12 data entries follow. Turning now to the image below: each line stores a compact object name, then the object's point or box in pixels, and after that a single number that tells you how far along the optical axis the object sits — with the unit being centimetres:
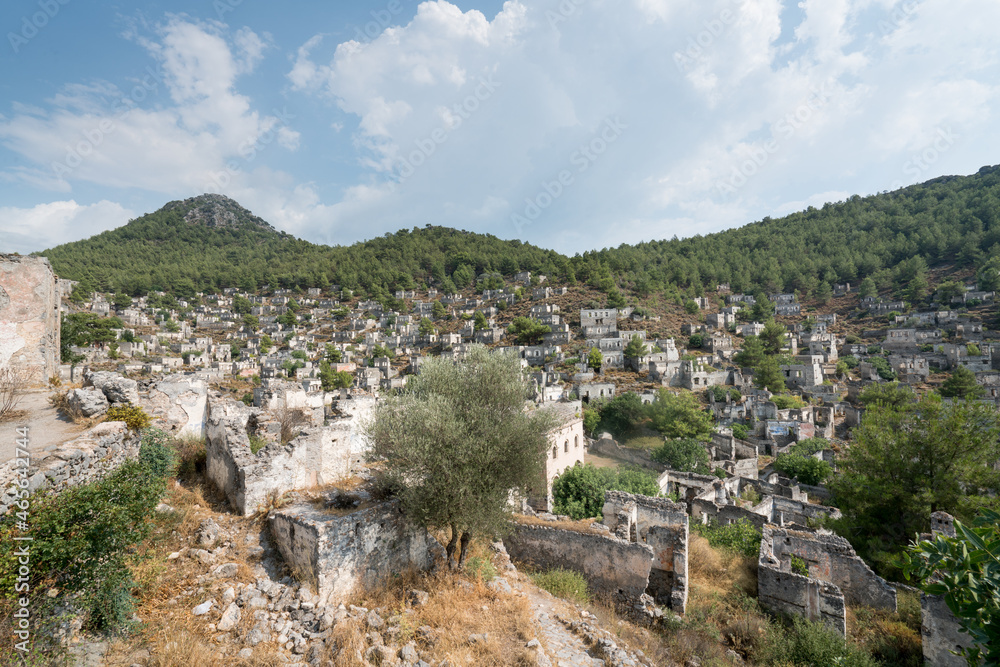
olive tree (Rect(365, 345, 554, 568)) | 846
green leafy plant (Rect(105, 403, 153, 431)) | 839
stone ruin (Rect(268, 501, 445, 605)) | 741
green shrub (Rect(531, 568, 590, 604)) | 1048
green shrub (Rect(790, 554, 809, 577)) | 1197
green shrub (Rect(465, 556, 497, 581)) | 960
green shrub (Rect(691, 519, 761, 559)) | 1392
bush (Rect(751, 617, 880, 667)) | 827
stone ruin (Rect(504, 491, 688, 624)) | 1072
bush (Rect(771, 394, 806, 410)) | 4684
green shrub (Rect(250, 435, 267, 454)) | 1070
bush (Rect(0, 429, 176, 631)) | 440
